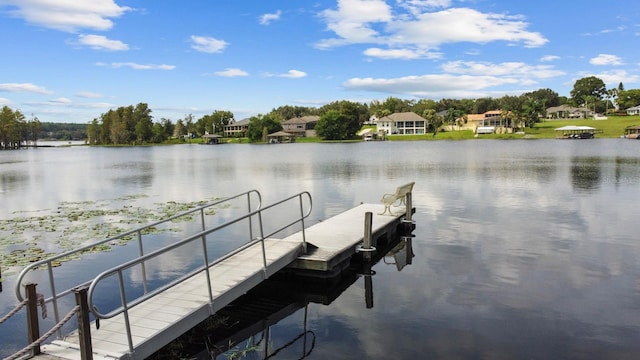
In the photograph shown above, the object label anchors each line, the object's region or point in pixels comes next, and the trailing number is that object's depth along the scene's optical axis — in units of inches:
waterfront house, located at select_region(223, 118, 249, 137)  7426.2
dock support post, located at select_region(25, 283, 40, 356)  241.4
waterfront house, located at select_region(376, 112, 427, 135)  6067.9
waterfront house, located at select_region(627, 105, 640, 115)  5693.9
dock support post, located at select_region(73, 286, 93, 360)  224.1
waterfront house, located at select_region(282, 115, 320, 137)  6707.7
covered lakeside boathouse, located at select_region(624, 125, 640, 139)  3931.6
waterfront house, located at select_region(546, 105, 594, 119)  6451.8
